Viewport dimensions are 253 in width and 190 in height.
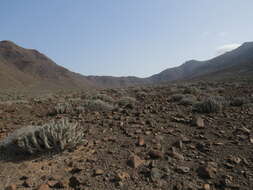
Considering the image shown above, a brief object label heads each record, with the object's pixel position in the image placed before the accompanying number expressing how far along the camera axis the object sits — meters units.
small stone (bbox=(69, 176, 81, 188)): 2.28
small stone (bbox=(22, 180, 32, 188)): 2.33
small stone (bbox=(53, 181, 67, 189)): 2.25
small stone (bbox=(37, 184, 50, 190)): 2.21
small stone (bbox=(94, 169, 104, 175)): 2.47
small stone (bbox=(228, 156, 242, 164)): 2.66
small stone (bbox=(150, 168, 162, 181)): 2.39
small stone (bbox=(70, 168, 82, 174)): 2.56
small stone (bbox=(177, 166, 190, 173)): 2.50
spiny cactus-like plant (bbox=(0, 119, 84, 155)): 3.05
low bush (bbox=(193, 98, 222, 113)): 5.07
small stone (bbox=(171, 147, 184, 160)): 2.83
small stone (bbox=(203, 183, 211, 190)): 2.19
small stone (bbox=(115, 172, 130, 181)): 2.36
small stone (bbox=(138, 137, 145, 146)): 3.26
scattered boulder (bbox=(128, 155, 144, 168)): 2.63
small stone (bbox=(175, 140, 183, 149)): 3.14
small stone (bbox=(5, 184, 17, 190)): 2.26
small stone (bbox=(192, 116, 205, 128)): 4.04
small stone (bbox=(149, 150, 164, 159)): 2.83
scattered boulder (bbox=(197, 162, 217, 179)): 2.39
